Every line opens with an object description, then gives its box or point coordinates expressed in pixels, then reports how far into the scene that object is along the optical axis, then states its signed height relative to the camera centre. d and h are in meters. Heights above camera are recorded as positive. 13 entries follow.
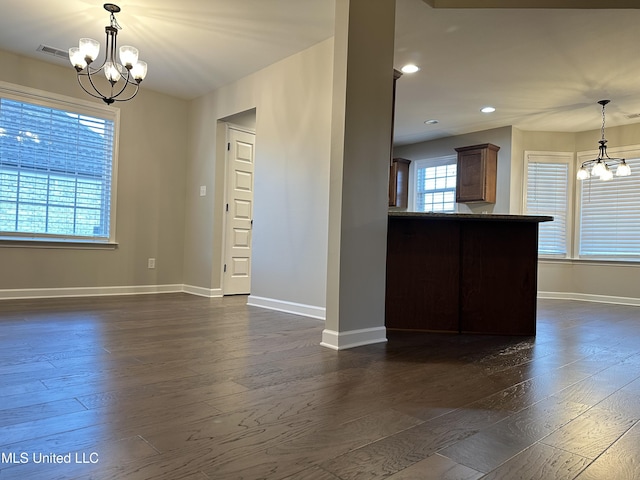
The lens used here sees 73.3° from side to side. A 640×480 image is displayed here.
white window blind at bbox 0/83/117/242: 4.30 +0.70
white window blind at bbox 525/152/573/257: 6.25 +0.86
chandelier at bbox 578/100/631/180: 4.98 +1.08
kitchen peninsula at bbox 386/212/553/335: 3.35 -0.21
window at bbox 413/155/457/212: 6.69 +0.98
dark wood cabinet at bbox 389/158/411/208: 7.07 +1.03
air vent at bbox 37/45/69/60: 4.13 +1.78
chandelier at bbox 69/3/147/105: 3.27 +1.39
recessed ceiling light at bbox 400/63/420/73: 4.17 +1.75
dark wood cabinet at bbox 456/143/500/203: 6.01 +1.06
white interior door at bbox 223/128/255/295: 5.20 +0.34
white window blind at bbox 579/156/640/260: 5.73 +0.49
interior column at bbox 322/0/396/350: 2.64 +0.46
